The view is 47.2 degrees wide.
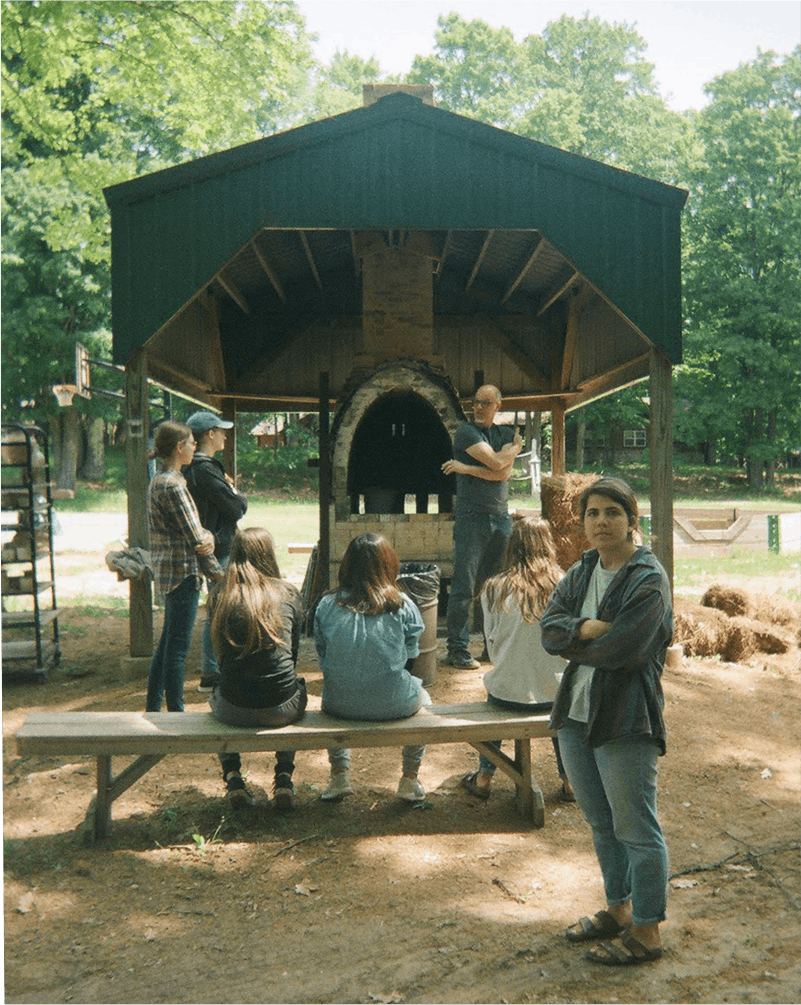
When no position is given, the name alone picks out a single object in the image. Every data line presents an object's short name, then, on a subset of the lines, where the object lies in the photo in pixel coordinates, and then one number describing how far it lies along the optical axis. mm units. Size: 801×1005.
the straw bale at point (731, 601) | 8383
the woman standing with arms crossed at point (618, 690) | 2791
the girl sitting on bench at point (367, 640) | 4016
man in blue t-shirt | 6512
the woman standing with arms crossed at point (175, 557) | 4988
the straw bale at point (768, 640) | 7977
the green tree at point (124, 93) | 9539
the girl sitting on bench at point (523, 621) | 4191
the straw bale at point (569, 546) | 7203
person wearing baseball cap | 5598
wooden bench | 3805
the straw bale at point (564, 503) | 7207
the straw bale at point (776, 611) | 8398
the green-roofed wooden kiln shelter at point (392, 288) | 6523
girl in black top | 3883
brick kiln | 8453
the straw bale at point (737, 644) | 7734
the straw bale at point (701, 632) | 7652
